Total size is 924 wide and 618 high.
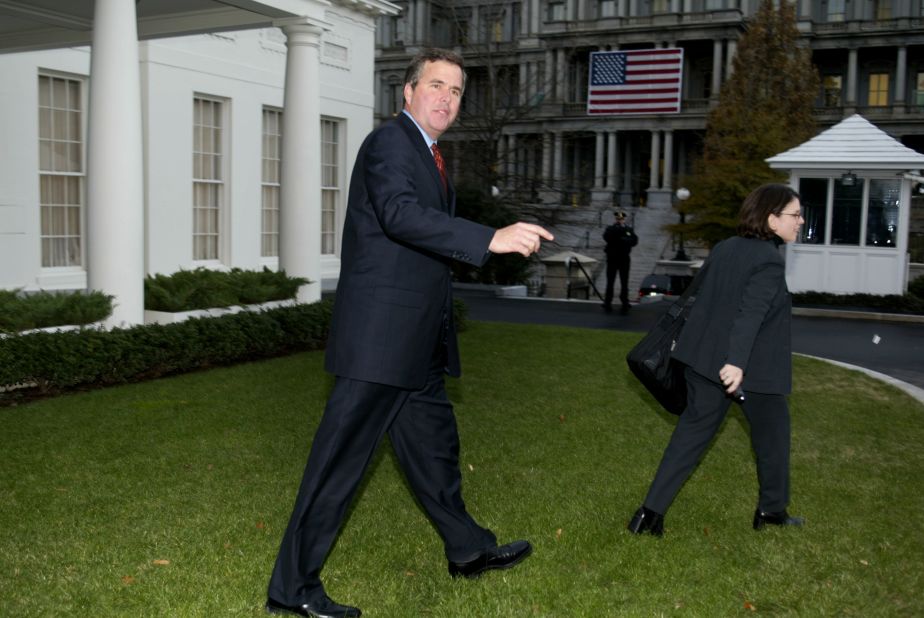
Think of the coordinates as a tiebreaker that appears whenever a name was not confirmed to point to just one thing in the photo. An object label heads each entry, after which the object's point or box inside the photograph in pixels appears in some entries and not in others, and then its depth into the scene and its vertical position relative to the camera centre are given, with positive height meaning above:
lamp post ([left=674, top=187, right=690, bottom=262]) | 34.26 +0.88
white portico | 10.95 +1.24
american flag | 37.19 +5.32
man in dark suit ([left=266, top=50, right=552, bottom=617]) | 3.96 -0.41
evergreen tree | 31.52 +3.82
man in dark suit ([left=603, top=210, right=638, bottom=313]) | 19.30 -0.58
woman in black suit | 5.21 -0.63
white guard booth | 20.28 +0.39
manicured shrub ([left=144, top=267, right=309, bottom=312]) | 12.25 -0.96
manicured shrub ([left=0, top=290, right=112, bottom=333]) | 9.80 -1.00
